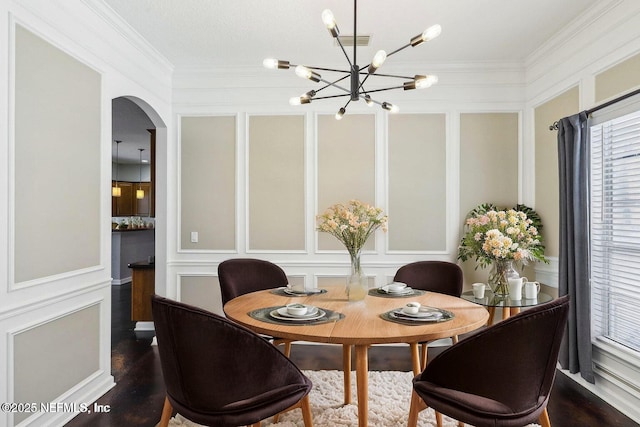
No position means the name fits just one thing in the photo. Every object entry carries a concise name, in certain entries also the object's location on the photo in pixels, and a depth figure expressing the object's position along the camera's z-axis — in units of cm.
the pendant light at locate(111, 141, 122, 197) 928
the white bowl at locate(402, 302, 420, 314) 193
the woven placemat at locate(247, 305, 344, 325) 184
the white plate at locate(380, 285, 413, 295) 255
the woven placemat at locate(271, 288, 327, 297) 254
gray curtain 290
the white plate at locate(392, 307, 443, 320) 189
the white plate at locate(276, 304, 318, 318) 190
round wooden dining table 168
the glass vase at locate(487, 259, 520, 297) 265
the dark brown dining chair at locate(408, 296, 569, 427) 152
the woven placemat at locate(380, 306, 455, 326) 185
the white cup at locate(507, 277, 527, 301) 259
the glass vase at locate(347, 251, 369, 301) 234
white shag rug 241
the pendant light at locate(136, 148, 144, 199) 1079
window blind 266
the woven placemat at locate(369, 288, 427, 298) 251
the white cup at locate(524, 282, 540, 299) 263
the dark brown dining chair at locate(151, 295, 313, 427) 154
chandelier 183
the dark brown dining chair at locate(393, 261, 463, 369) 300
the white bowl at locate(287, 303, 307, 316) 190
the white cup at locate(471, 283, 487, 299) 269
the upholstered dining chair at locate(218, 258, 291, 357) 295
